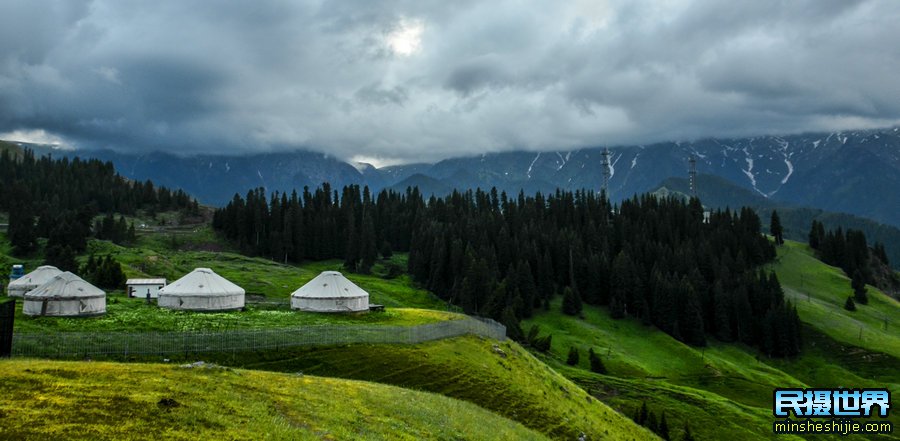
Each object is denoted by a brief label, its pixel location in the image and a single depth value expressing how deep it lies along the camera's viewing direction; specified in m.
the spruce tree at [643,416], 71.44
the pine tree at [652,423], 69.88
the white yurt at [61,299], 58.31
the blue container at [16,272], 89.25
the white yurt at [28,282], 75.44
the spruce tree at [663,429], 70.38
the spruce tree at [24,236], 139.00
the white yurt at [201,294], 68.81
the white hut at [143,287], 87.62
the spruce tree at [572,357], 101.89
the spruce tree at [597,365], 99.93
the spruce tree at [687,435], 70.31
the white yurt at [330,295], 70.38
